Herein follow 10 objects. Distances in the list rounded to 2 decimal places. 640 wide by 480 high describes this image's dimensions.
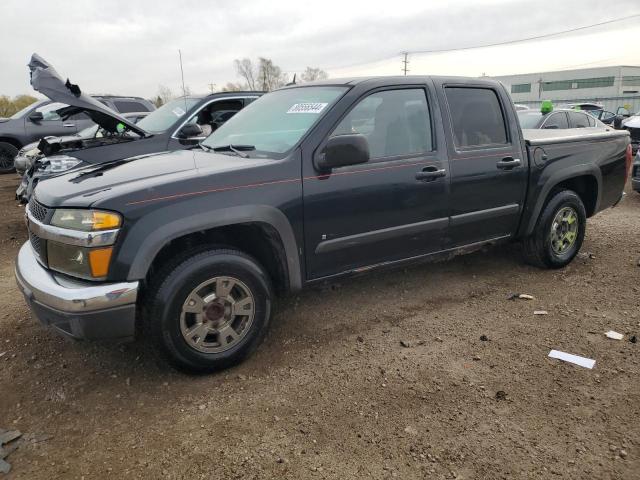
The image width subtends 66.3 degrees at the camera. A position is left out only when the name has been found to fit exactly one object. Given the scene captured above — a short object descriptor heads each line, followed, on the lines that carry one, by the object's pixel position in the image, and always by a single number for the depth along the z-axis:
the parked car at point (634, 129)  11.38
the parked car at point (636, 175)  8.16
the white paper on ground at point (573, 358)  3.16
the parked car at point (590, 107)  19.64
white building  66.00
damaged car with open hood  5.20
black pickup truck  2.72
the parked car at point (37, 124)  11.61
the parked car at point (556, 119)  9.28
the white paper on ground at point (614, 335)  3.50
